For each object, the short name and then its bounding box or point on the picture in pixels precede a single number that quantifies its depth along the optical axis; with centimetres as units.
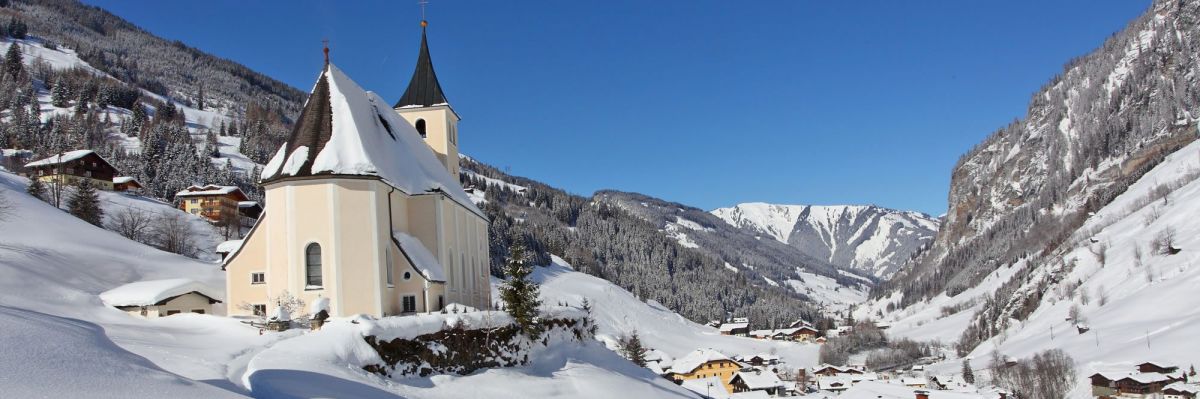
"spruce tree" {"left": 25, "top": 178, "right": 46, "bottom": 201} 6975
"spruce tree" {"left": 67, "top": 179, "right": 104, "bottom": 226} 6612
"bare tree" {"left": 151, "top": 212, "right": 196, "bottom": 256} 7125
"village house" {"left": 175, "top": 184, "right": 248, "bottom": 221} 9931
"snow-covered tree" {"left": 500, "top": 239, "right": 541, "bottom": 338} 3431
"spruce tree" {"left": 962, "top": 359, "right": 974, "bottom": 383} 10534
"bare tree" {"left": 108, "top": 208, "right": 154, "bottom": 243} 7119
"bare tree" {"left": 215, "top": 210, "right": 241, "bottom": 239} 8834
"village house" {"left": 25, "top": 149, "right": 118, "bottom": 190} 9038
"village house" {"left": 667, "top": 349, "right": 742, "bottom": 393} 11019
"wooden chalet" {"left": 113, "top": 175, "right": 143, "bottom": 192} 9731
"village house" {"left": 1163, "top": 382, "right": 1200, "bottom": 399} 7169
